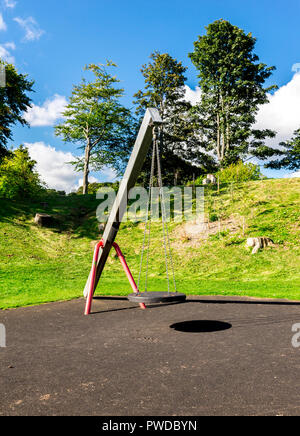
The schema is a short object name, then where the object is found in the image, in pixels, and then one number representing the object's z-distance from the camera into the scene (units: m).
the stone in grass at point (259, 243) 14.66
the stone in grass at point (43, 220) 20.19
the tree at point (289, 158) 36.75
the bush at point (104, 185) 33.88
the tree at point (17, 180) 22.75
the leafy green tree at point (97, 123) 31.36
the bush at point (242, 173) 22.80
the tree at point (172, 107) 35.12
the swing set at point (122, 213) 5.72
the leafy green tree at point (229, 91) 33.12
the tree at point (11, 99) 23.77
